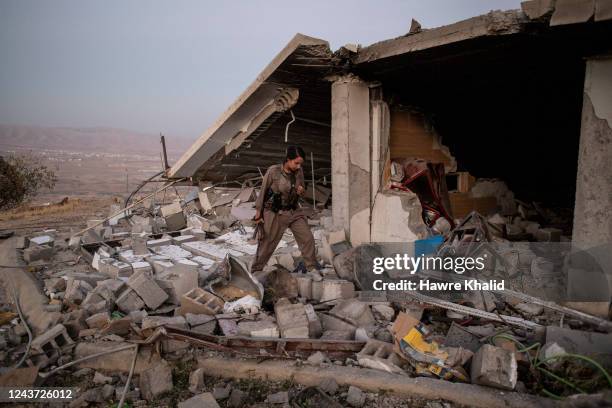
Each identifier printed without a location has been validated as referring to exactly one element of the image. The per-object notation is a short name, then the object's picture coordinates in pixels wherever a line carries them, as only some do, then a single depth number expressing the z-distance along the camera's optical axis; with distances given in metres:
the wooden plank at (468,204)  7.77
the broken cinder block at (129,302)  4.50
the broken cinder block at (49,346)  3.54
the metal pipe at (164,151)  9.42
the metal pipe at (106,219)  8.34
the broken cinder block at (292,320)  3.77
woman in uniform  5.19
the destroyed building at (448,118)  3.97
